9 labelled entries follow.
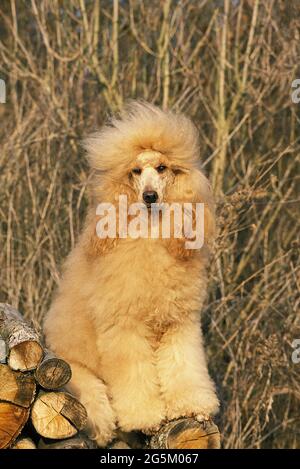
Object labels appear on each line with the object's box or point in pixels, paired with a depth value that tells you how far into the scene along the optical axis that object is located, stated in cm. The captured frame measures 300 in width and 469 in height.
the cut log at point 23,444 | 619
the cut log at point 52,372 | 605
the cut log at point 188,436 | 640
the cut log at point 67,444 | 609
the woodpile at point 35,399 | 606
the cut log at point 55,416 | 612
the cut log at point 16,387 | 606
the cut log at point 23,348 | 606
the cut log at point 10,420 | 607
